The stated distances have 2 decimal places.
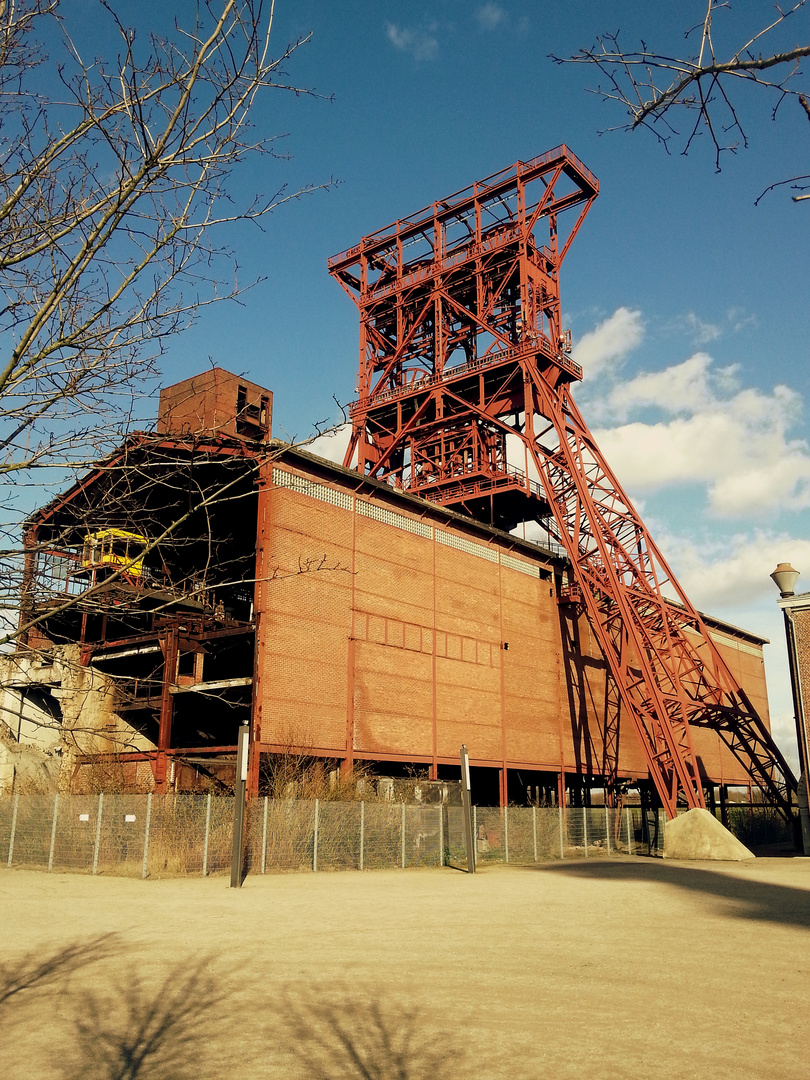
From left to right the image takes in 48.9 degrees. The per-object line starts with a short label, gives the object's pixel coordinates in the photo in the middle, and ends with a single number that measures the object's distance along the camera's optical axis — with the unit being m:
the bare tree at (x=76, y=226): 5.31
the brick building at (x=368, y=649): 26.08
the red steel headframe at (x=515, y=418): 34.77
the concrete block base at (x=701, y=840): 28.60
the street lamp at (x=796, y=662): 31.33
